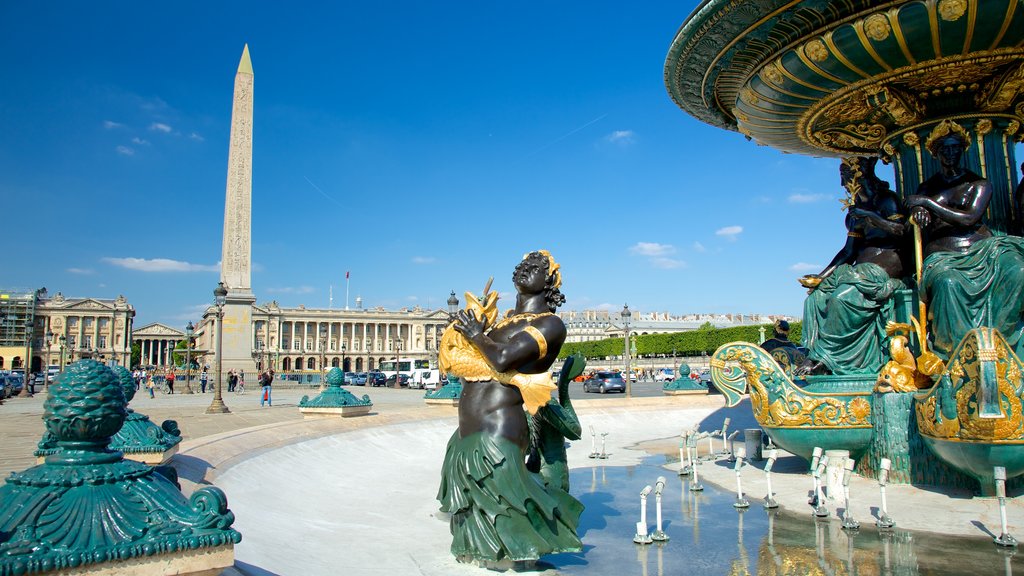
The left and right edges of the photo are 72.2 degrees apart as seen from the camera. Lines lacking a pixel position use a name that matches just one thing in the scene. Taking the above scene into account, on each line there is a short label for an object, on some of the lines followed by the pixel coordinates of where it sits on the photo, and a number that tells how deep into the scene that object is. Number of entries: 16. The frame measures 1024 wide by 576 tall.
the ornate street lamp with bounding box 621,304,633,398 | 29.03
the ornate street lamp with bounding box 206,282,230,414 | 18.56
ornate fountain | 6.63
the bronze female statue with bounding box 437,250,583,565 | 4.39
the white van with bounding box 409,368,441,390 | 47.98
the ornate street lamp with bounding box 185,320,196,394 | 37.03
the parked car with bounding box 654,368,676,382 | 60.84
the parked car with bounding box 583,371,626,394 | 38.66
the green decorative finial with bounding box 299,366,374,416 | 12.01
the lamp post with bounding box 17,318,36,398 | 36.92
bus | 65.75
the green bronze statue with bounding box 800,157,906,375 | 8.65
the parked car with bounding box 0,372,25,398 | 36.27
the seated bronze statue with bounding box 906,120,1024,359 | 7.48
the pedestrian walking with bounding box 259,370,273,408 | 24.81
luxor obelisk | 39.50
